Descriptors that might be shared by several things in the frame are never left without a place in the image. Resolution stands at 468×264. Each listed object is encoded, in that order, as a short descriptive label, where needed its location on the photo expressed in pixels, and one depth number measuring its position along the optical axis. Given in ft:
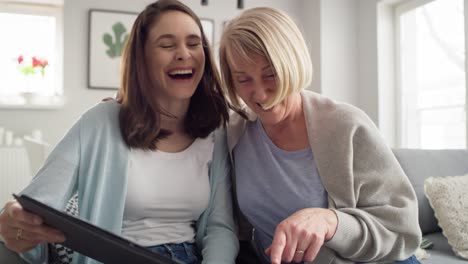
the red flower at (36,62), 13.06
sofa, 6.59
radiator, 12.26
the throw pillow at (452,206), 5.92
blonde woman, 3.14
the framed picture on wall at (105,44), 12.91
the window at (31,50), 13.24
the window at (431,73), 11.12
